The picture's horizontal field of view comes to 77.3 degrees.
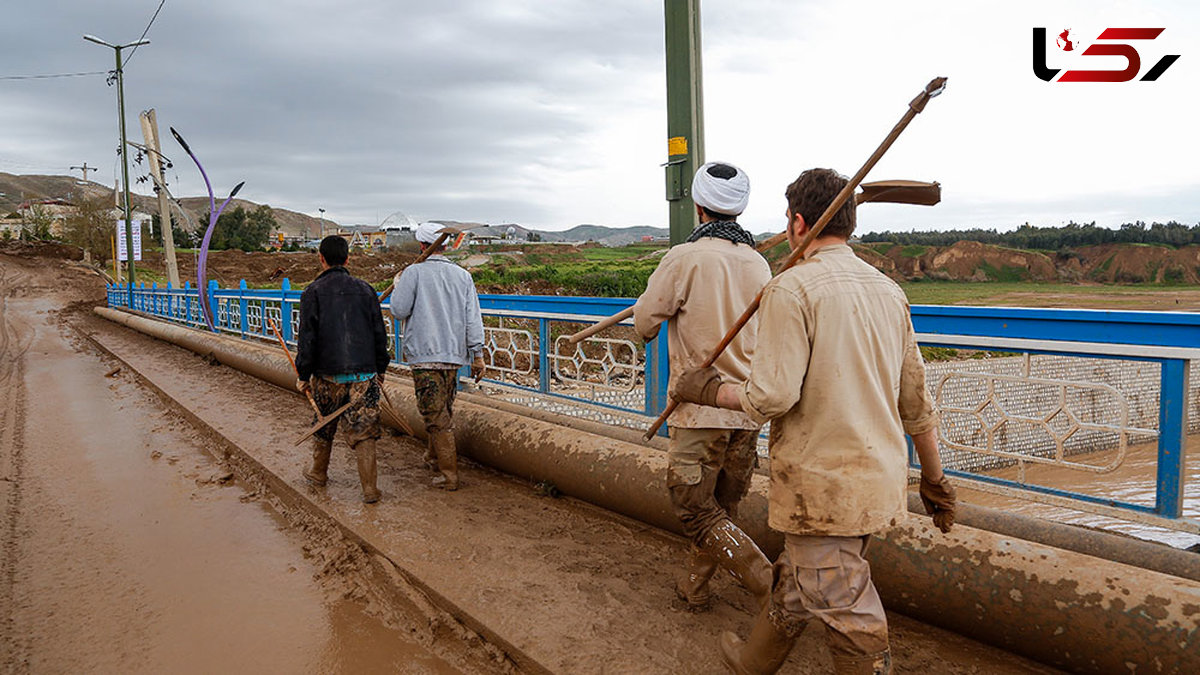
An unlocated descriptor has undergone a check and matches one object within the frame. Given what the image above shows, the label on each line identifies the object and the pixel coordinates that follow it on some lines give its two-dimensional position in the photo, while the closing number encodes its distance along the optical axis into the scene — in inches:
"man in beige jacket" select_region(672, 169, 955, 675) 79.9
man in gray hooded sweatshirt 197.2
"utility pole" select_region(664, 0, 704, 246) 181.0
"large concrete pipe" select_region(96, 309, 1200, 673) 94.2
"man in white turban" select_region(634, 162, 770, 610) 115.5
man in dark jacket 193.5
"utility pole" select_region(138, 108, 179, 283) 825.5
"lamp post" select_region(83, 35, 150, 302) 998.6
